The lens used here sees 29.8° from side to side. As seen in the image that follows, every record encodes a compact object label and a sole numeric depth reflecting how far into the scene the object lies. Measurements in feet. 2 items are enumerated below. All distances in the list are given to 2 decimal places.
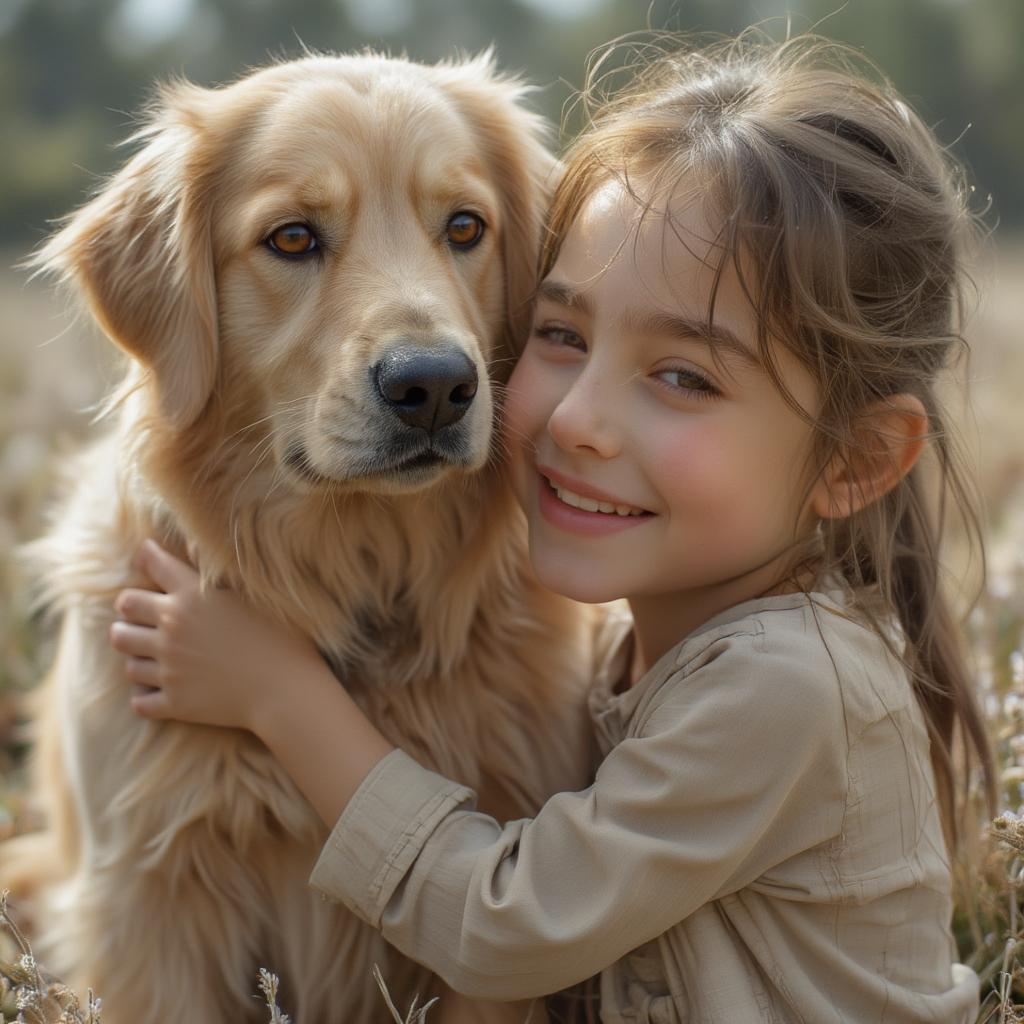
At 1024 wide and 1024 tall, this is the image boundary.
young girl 2.13
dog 2.42
